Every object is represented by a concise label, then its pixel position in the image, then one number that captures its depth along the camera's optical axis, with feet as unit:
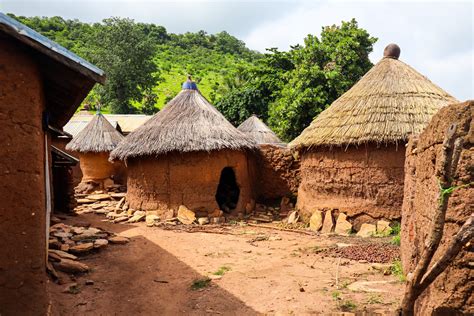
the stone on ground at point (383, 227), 28.81
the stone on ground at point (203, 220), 34.45
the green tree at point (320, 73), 62.18
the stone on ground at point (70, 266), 19.21
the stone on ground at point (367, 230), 29.12
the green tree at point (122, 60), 102.63
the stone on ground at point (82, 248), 22.69
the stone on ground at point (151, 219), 33.70
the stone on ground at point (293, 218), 35.19
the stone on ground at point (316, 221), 32.07
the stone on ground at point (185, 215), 34.40
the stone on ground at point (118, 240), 25.73
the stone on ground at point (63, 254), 20.39
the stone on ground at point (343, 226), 30.30
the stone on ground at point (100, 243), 23.82
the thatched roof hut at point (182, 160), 35.42
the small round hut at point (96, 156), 50.29
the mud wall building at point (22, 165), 11.69
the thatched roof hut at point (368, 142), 29.50
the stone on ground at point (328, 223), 31.22
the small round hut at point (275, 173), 40.32
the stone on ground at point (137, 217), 34.92
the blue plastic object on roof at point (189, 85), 42.60
